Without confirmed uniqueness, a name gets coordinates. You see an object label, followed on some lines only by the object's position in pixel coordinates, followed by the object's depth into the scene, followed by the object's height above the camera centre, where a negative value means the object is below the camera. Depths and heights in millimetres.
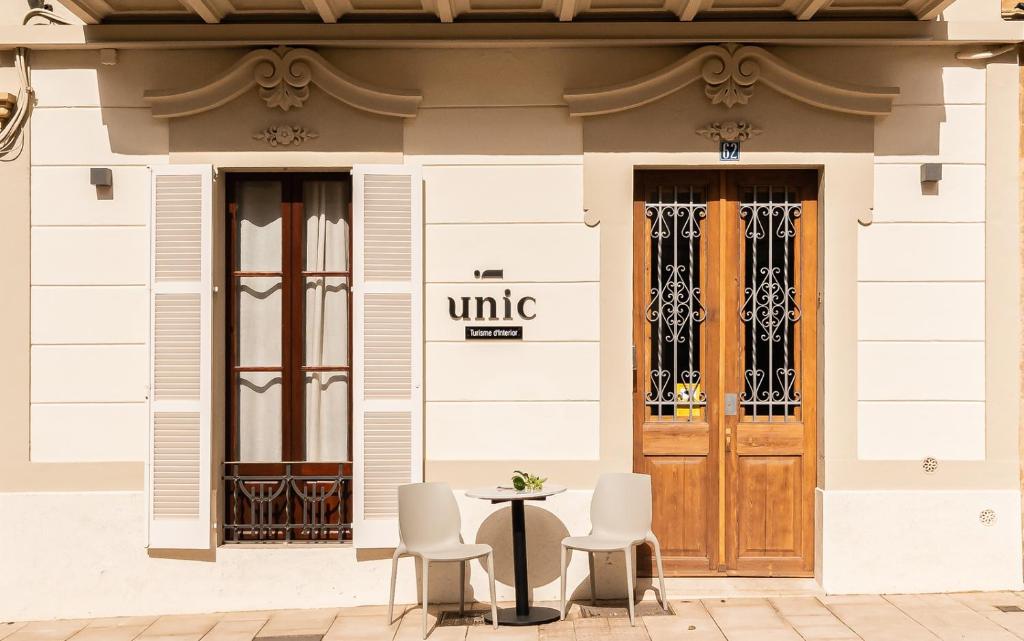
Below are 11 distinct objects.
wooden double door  6344 -262
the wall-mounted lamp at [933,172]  6137 +905
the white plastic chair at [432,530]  5645 -1179
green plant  5742 -897
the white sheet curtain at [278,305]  6391 +108
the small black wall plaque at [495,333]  6223 -61
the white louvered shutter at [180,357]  6059 -206
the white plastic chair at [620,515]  5770 -1098
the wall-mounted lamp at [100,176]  6145 +868
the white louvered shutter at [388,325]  6082 -14
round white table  5711 -1344
